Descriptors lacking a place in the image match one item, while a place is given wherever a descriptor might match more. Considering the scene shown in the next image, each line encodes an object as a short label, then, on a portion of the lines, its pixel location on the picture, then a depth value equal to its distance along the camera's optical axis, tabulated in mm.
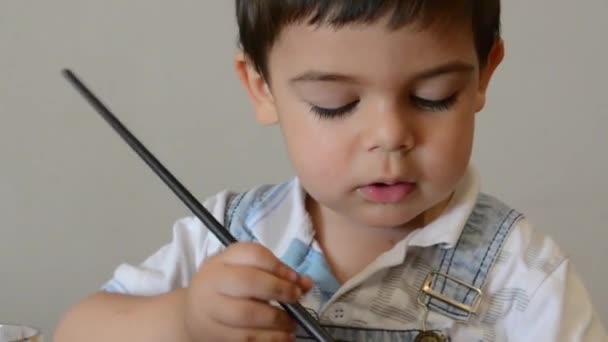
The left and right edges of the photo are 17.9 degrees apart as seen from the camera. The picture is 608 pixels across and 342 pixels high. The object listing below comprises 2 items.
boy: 969
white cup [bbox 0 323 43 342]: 1056
